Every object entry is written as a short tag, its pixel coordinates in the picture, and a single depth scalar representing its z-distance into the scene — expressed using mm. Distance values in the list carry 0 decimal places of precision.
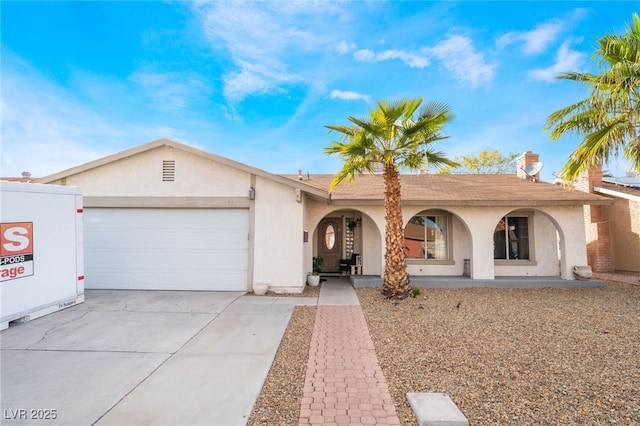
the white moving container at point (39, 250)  5770
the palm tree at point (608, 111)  7250
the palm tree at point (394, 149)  7766
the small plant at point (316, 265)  11125
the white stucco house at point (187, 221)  8930
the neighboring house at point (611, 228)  12344
